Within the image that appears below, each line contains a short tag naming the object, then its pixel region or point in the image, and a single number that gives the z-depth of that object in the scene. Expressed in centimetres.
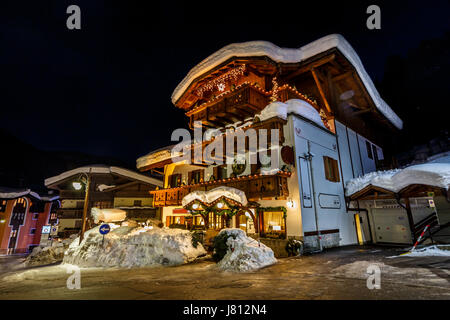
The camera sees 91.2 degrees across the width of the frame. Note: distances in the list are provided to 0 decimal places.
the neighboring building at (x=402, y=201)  1319
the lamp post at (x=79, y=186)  1588
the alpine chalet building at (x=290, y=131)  1470
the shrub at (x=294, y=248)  1308
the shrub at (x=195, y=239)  1364
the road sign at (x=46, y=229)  3906
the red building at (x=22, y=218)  3703
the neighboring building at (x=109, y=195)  3075
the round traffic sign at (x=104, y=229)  1199
